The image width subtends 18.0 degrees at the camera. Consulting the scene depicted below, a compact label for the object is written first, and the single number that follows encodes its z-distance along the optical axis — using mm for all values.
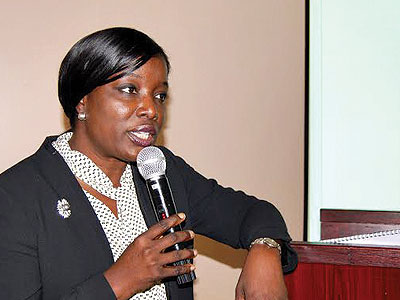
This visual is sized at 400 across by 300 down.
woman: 1986
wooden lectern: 1991
